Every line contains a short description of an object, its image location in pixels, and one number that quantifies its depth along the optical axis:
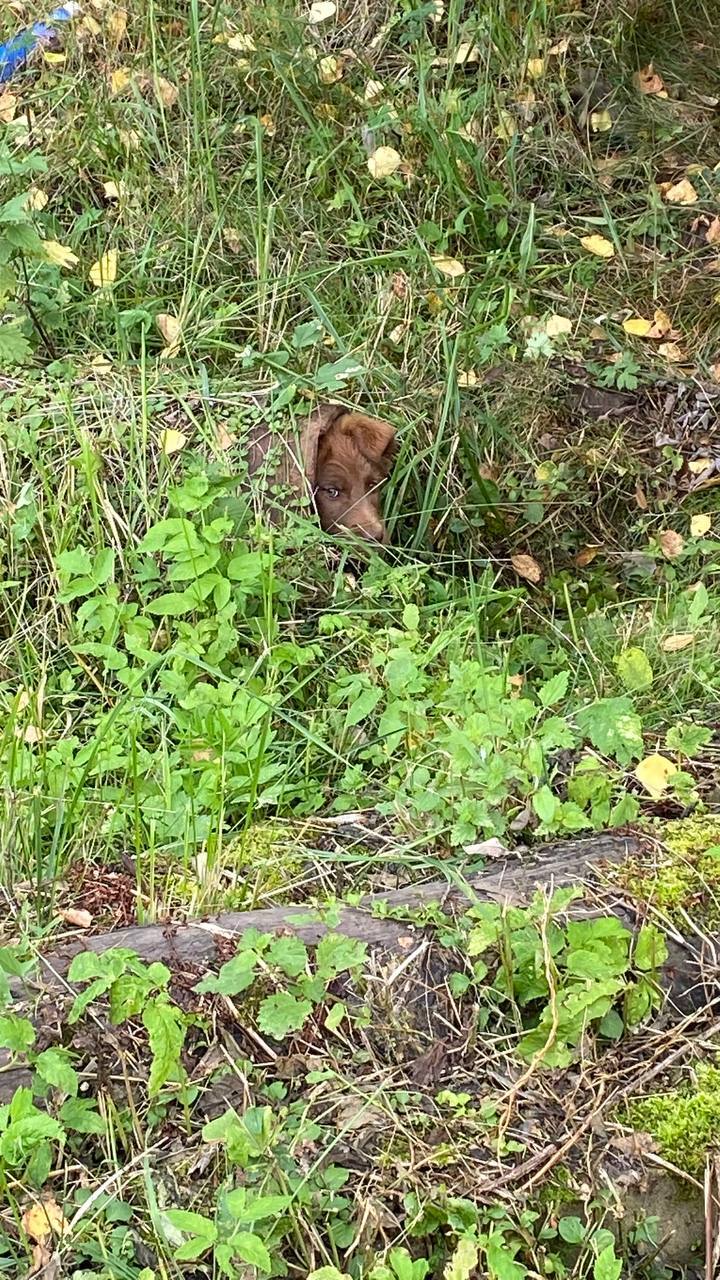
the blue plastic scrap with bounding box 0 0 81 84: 4.09
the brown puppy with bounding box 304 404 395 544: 3.18
